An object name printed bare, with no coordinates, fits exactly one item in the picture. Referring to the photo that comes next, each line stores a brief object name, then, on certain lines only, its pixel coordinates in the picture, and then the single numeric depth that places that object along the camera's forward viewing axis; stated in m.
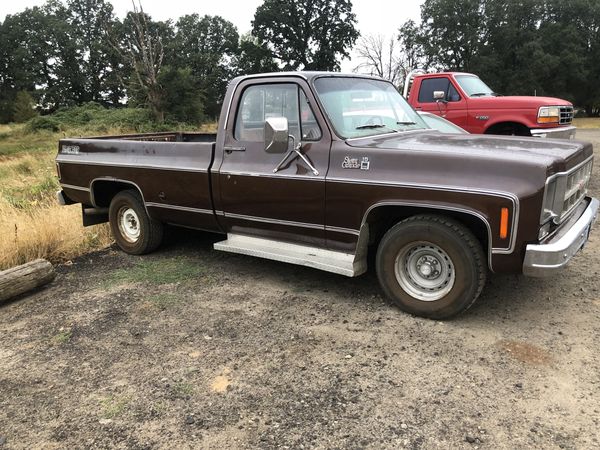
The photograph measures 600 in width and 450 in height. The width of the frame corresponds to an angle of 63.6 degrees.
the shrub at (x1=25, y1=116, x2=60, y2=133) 29.72
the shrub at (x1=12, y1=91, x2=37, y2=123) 44.56
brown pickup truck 3.31
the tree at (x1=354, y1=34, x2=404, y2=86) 34.16
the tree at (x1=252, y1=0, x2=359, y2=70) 56.44
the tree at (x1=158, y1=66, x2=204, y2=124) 29.28
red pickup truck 8.45
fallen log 4.63
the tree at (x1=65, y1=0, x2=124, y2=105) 61.72
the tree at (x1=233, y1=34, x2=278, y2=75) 55.34
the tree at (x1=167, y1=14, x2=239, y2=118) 58.14
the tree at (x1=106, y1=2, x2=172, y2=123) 25.62
